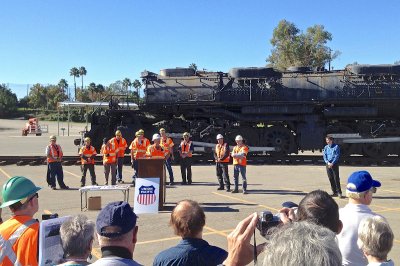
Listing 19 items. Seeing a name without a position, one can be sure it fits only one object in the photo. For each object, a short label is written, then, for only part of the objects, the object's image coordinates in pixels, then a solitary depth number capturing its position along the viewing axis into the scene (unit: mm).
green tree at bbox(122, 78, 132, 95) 103300
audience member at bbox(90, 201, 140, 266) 2496
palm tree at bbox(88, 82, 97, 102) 86625
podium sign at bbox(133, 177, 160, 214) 8719
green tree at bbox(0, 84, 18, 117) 75438
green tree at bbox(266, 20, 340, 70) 56625
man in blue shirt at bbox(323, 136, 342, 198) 10836
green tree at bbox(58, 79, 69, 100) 90775
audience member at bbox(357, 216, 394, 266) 2832
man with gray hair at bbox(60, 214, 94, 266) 2582
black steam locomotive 18031
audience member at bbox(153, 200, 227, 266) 2791
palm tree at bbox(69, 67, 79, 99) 100000
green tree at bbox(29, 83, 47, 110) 84625
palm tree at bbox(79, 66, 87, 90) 100438
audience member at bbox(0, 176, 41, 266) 3244
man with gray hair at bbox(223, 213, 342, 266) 1550
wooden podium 9188
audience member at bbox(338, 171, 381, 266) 3527
